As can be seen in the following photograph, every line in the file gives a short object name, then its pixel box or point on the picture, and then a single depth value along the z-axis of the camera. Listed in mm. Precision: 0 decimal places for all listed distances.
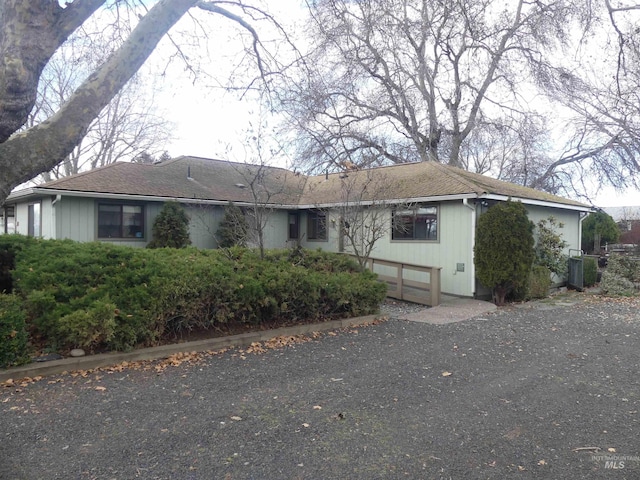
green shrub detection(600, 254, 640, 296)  12851
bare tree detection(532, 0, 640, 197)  9708
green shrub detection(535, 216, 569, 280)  12539
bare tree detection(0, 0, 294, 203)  3844
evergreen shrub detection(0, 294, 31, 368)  4539
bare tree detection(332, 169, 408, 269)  10086
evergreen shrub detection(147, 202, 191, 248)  12625
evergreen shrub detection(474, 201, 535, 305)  10159
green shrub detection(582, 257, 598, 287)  14688
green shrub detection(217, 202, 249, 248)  13495
